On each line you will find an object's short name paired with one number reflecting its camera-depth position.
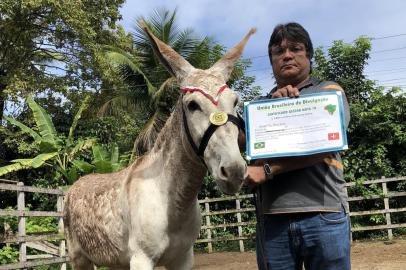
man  2.35
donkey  2.59
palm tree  15.40
